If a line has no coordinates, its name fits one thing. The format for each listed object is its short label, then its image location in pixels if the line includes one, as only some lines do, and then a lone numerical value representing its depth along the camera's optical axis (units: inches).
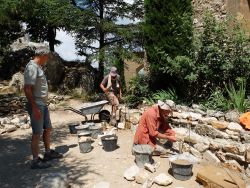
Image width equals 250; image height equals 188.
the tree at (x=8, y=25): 209.0
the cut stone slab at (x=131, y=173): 117.1
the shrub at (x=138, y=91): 202.9
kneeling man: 126.8
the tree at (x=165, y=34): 180.5
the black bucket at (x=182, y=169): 114.2
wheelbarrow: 178.1
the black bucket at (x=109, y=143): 144.7
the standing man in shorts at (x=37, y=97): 119.6
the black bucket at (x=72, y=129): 179.1
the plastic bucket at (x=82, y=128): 166.7
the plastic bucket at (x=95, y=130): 165.7
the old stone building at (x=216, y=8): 199.0
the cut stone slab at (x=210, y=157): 131.2
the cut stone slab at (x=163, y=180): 112.1
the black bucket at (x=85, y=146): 145.3
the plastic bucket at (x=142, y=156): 123.6
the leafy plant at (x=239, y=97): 151.6
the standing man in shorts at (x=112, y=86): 183.9
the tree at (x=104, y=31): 300.3
